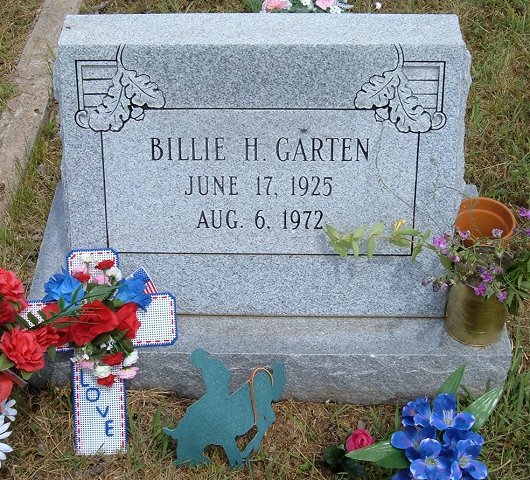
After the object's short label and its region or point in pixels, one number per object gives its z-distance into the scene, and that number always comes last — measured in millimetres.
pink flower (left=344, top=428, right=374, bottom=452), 2760
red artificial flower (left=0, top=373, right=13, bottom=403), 2738
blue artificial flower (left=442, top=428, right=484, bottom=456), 2578
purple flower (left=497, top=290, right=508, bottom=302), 2748
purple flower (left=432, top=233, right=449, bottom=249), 2844
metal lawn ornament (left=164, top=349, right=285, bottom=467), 2795
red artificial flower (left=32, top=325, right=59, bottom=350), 2770
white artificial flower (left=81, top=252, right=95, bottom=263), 2975
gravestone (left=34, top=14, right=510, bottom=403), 2811
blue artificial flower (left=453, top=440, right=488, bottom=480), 2551
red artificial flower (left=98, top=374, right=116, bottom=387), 2887
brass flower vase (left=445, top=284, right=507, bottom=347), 2904
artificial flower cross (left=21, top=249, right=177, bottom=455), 2836
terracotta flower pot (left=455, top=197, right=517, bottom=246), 3205
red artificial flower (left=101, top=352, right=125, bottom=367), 2879
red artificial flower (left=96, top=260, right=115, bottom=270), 2895
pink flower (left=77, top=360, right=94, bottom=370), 2875
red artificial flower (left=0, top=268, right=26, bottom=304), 2730
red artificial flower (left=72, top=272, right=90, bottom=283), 2889
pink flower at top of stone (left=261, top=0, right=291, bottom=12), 4035
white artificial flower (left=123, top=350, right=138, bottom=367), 2916
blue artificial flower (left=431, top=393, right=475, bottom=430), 2592
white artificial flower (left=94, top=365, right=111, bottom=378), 2869
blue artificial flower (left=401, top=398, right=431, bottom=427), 2619
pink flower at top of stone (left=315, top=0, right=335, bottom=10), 4117
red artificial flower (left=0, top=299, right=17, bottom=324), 2750
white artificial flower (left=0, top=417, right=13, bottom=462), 2711
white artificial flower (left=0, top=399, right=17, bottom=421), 2791
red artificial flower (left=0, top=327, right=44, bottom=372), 2686
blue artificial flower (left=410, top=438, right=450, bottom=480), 2553
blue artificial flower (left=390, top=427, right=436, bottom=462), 2609
